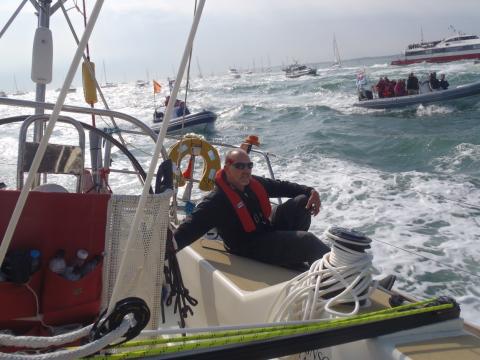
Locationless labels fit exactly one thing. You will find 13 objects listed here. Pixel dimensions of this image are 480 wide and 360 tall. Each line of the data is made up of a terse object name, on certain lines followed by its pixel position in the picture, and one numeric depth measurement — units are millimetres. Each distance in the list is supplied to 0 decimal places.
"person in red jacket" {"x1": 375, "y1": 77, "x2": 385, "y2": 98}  18484
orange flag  13195
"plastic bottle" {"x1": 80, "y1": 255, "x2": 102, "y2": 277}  1568
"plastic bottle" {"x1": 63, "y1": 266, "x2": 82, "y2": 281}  1549
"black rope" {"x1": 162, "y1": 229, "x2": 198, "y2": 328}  1680
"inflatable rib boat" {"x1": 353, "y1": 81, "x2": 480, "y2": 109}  17047
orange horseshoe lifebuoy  3879
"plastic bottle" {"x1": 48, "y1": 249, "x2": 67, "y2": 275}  1545
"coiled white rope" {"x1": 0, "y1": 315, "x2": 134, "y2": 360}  953
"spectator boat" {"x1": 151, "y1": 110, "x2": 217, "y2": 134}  16656
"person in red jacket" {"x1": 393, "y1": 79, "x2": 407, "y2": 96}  18094
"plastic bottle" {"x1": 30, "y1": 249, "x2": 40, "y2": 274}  1466
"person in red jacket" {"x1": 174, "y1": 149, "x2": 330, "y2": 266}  2621
